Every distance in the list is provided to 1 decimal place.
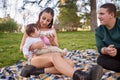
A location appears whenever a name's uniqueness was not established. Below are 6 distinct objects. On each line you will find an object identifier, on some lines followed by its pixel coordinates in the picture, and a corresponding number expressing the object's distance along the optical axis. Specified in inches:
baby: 63.9
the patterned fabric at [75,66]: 63.2
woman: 59.1
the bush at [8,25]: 207.0
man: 59.4
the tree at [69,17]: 252.0
